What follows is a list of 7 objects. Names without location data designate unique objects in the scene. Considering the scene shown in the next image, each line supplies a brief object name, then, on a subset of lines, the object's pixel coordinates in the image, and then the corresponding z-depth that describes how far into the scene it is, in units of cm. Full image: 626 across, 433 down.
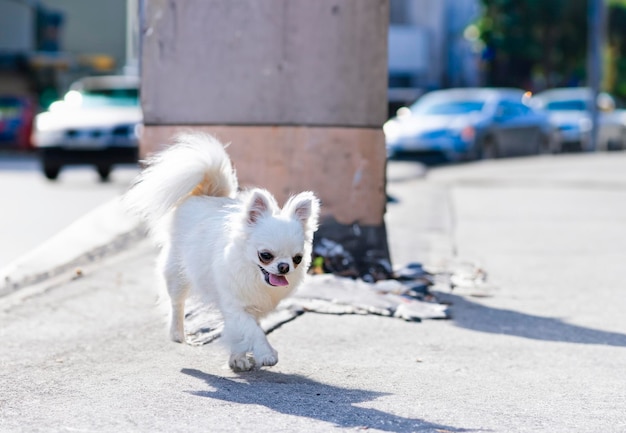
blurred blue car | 2339
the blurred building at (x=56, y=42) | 4212
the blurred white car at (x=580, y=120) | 3288
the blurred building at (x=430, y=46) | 5366
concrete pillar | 888
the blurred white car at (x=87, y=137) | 1978
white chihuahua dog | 568
